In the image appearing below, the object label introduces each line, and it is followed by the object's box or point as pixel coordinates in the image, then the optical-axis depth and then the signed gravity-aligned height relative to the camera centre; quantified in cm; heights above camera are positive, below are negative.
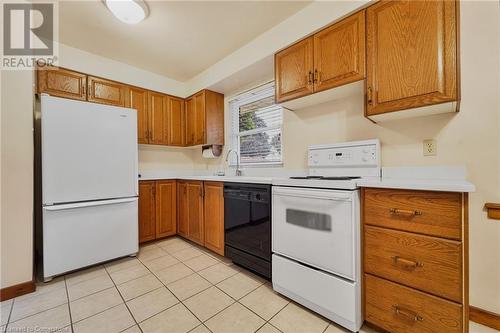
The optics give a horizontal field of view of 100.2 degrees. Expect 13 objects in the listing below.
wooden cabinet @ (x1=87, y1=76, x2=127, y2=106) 260 +98
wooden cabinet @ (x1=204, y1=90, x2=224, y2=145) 309 +73
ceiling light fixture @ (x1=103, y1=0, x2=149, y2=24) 171 +135
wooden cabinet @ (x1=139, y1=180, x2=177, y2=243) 273 -59
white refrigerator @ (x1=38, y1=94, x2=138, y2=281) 192 -17
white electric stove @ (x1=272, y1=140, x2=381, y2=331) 129 -49
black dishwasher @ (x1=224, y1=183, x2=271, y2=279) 184 -57
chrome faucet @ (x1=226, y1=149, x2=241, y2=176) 291 +9
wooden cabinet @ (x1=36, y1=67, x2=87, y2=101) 231 +98
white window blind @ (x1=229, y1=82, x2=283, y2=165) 265 +54
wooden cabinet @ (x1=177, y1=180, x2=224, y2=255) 232 -58
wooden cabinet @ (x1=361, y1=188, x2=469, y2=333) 103 -52
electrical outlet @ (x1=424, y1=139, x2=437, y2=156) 149 +12
